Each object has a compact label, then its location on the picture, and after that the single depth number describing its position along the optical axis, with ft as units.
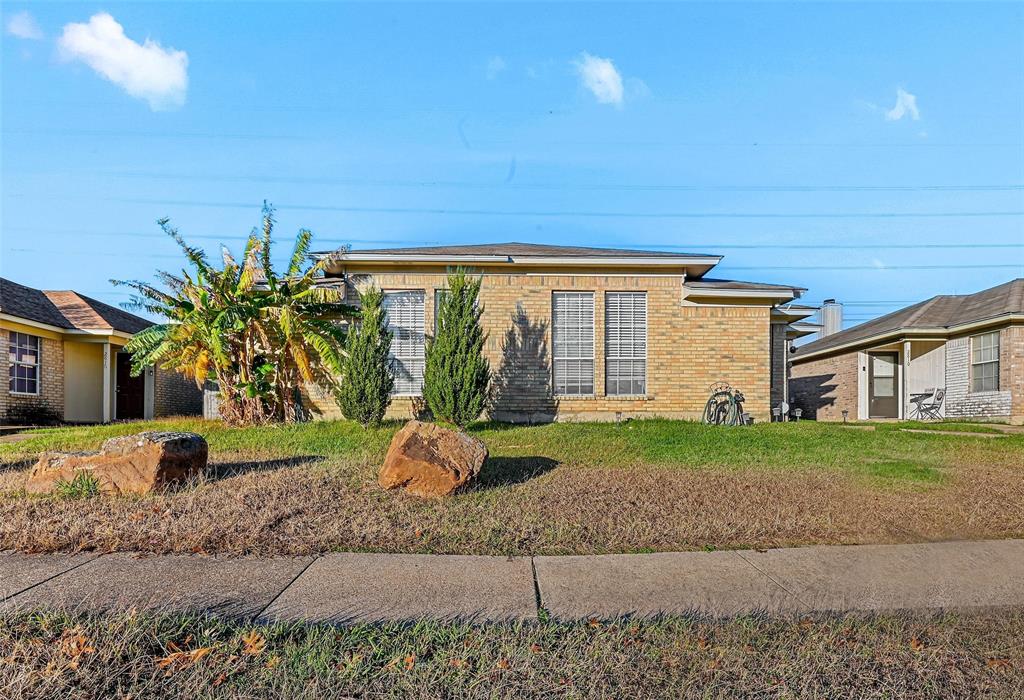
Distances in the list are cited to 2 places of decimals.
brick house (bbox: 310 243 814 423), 43.96
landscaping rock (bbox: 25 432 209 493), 20.66
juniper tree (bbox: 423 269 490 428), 37.40
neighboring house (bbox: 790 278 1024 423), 50.83
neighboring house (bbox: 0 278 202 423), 50.78
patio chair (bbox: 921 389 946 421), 58.13
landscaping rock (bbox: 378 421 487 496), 20.90
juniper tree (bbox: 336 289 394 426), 38.37
